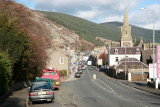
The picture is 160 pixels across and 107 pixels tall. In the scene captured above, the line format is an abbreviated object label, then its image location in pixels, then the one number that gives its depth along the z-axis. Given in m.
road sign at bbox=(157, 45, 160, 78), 29.28
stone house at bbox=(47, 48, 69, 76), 67.19
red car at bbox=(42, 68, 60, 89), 30.56
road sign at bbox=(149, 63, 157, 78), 31.16
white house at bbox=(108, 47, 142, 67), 89.44
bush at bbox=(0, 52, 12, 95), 16.97
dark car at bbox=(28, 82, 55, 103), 17.18
